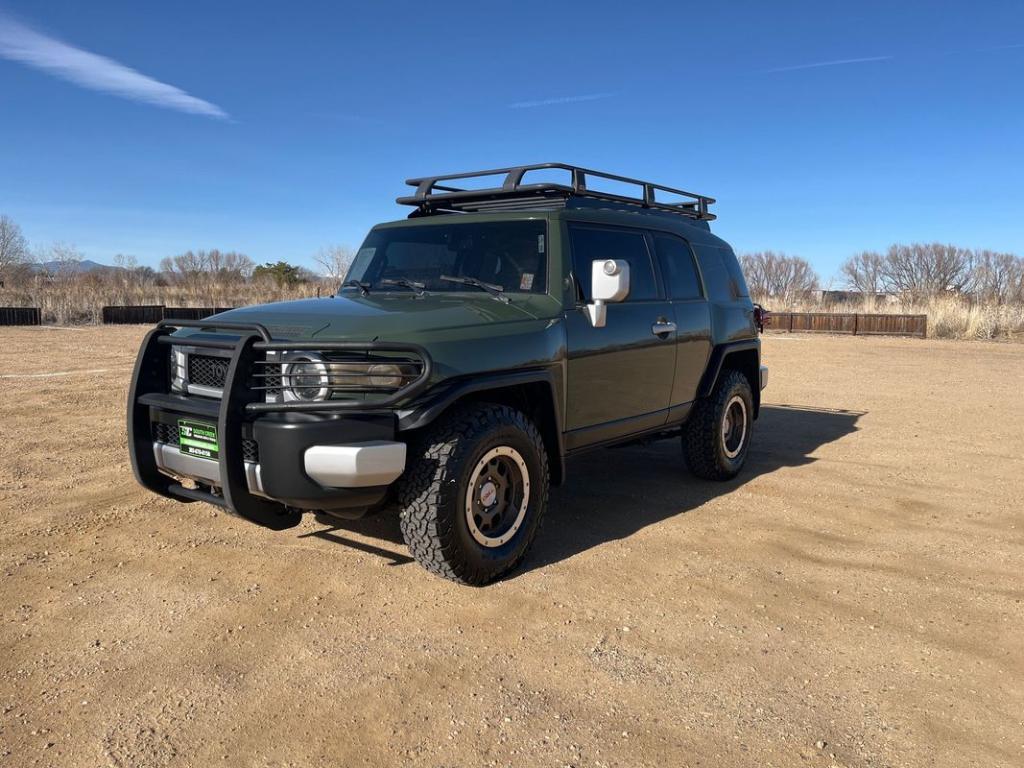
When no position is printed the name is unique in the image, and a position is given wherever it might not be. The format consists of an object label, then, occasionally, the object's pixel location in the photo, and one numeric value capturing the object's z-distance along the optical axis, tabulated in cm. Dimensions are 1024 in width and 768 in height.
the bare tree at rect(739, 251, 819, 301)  6888
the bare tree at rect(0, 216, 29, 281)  4840
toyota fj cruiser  362
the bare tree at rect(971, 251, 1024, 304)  4586
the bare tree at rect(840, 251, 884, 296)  5909
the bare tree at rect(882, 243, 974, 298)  5372
